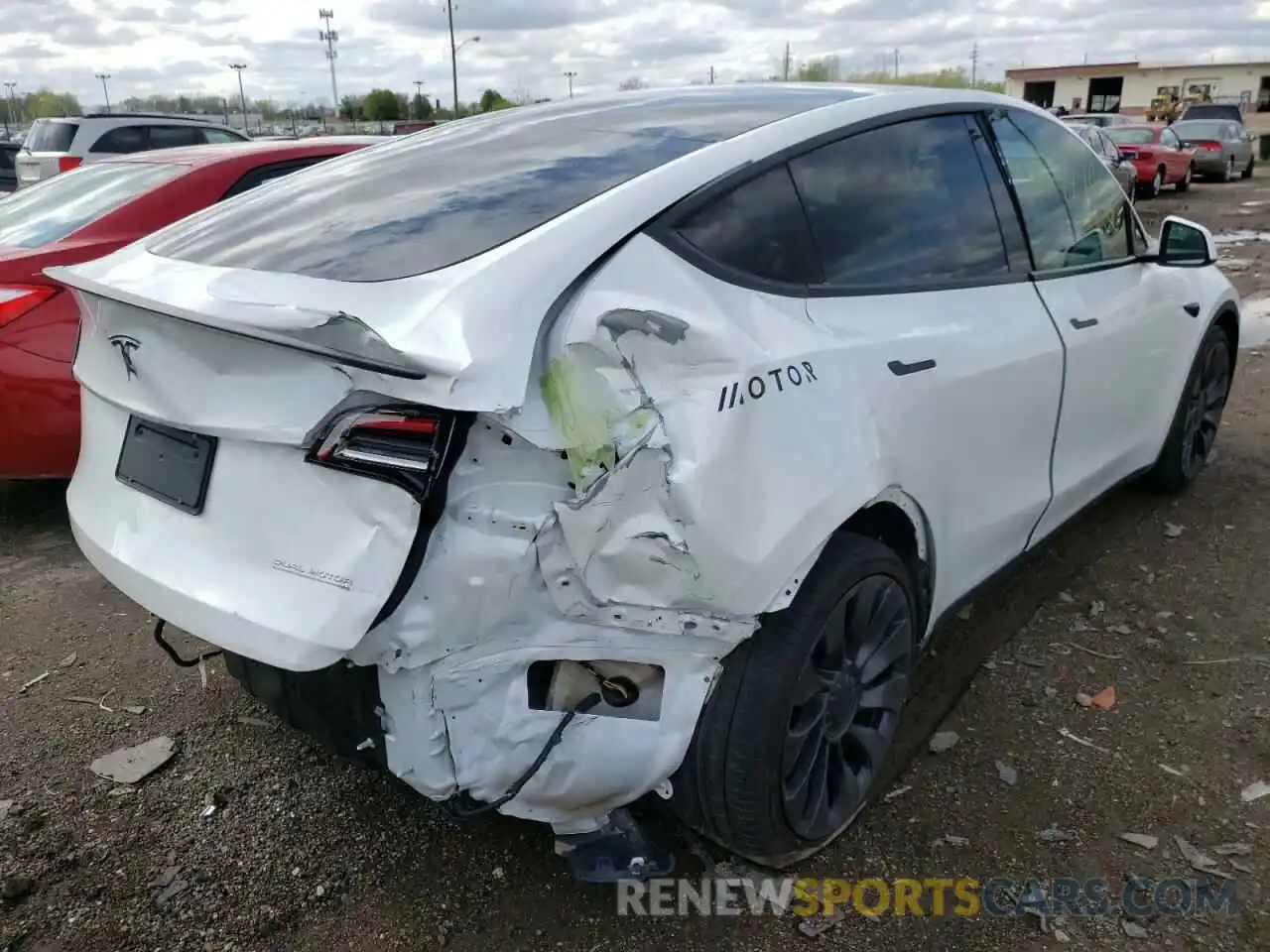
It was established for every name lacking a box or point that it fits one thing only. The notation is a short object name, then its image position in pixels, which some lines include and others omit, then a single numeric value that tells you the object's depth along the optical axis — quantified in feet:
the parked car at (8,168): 58.18
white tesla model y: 5.99
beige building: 211.20
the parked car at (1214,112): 91.66
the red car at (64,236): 13.26
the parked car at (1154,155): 63.93
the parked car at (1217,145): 76.89
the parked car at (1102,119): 70.23
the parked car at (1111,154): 53.42
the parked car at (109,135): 41.19
